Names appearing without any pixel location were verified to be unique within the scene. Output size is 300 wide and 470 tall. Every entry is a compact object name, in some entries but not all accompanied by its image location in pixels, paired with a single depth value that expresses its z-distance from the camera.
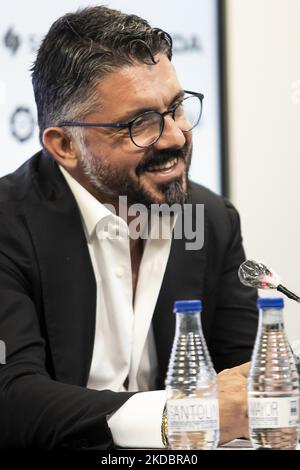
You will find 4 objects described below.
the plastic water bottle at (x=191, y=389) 2.89
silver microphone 3.06
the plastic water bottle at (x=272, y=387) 2.85
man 3.59
